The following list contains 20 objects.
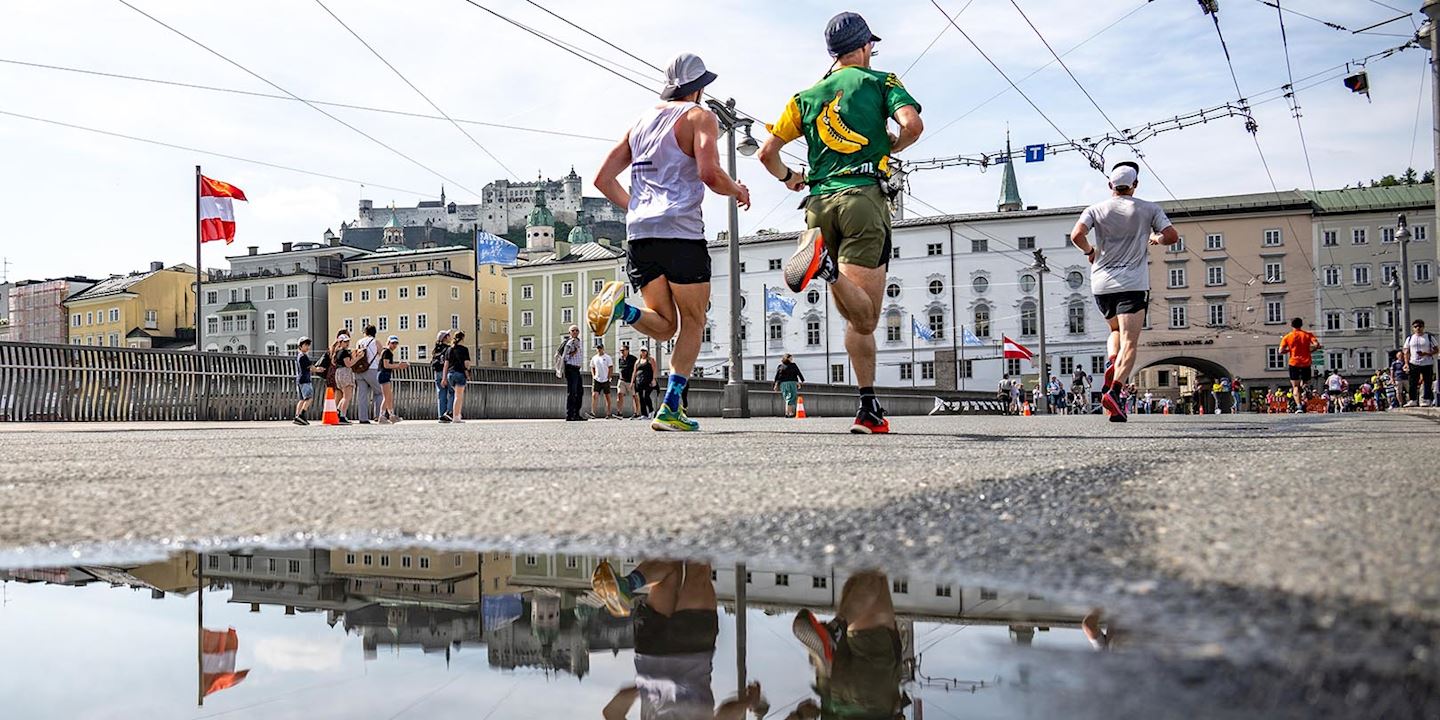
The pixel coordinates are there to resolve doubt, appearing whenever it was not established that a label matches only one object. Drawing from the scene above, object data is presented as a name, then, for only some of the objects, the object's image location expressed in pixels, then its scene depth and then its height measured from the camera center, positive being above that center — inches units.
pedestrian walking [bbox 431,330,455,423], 728.4 -3.5
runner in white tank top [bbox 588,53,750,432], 256.5 +42.8
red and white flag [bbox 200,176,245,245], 1120.2 +184.3
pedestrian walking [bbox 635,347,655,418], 880.3 +0.1
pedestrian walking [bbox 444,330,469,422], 673.6 +11.7
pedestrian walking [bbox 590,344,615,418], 817.5 +6.1
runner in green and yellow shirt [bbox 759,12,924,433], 242.5 +43.4
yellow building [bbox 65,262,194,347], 4003.4 +302.4
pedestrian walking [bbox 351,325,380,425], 631.2 +10.0
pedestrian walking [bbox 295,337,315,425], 666.2 +7.8
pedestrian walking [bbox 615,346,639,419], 884.8 +2.9
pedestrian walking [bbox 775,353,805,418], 1007.0 -2.3
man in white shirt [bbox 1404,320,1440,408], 746.6 +5.8
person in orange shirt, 689.0 +12.8
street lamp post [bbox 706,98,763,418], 800.9 +43.7
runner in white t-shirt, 335.3 +34.2
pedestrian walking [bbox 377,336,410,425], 659.4 +5.7
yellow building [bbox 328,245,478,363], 3914.9 +327.7
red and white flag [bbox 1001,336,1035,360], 1756.2 +35.6
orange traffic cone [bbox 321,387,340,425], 607.0 -14.8
